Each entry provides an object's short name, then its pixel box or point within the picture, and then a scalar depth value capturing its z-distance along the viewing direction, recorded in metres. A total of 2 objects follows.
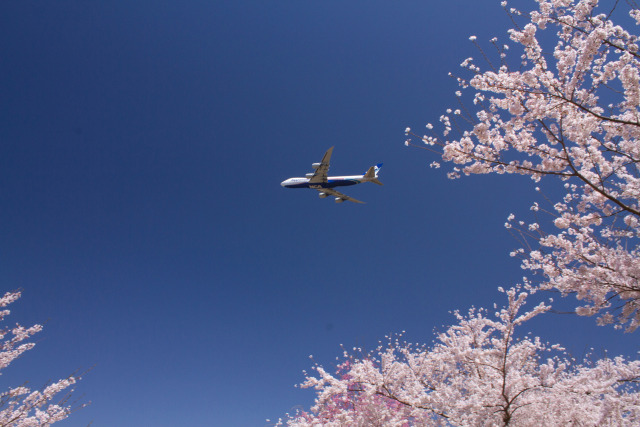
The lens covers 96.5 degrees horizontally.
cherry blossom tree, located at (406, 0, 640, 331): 4.43
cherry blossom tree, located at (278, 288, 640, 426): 6.30
